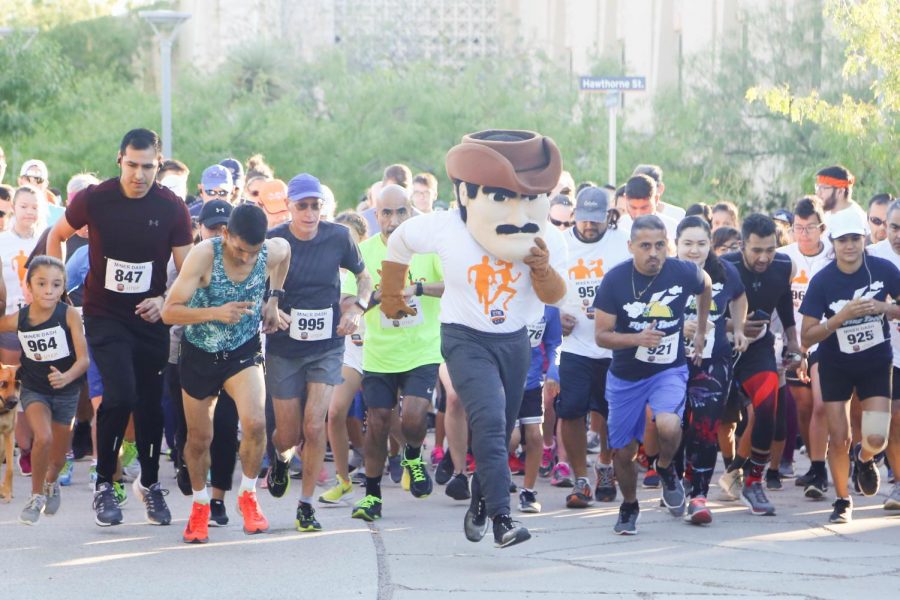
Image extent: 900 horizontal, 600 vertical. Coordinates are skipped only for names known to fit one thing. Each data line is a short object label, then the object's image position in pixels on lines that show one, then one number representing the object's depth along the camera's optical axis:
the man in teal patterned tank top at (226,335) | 15.04
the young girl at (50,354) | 17.44
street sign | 29.30
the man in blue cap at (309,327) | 16.86
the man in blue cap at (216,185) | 22.70
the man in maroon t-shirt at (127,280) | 16.20
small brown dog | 18.18
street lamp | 39.86
